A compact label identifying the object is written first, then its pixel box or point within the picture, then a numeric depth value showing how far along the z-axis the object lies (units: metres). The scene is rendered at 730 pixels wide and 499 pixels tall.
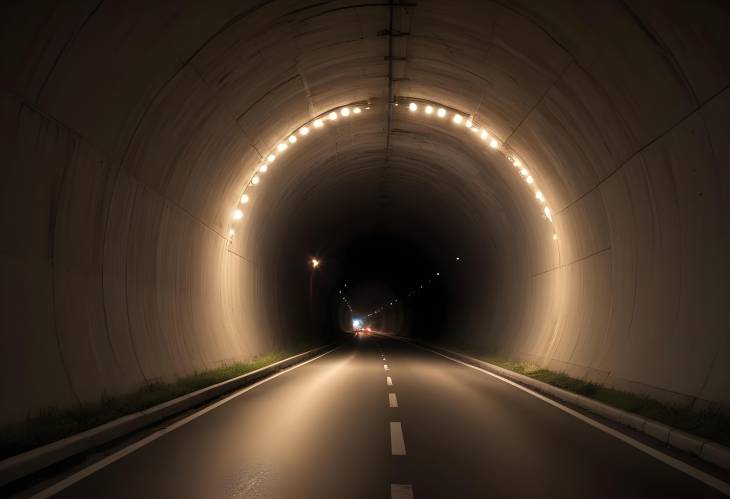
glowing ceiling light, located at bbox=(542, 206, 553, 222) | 17.25
